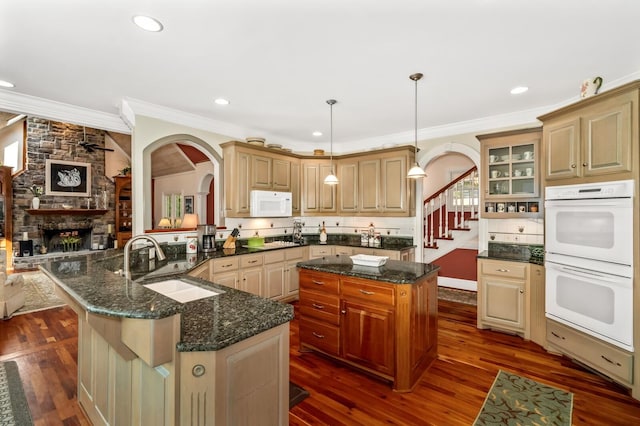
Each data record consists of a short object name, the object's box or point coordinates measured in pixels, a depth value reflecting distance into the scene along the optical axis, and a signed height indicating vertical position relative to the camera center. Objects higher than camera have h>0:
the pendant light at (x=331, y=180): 3.97 +0.45
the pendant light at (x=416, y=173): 3.20 +0.44
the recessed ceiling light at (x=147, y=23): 2.01 +1.33
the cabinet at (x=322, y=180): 4.38 +0.54
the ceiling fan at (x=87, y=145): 7.79 +1.81
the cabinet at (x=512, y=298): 3.30 -0.99
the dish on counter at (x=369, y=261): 2.83 -0.46
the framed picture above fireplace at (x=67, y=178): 7.37 +0.88
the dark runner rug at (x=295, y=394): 2.30 -1.47
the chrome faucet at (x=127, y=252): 1.84 -0.26
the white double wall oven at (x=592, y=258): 2.43 -0.41
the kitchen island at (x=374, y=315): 2.42 -0.92
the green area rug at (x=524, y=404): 2.11 -1.47
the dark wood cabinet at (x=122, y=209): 8.37 +0.10
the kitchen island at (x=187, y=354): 1.17 -0.60
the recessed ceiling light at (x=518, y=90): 3.17 +1.36
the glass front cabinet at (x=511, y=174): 3.63 +0.51
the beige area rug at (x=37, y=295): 4.54 -1.43
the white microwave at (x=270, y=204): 4.46 +0.14
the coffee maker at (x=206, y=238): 4.09 -0.35
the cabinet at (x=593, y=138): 2.45 +0.70
